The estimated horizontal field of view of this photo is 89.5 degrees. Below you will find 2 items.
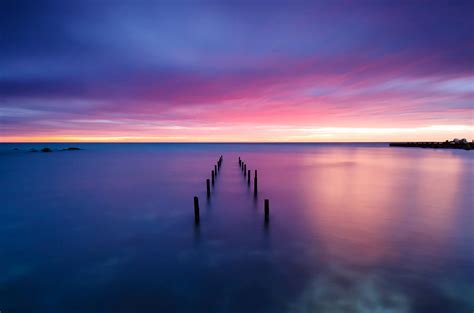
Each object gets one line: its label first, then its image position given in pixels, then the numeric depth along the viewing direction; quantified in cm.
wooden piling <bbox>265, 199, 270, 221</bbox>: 1201
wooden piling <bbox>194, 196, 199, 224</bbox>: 1153
